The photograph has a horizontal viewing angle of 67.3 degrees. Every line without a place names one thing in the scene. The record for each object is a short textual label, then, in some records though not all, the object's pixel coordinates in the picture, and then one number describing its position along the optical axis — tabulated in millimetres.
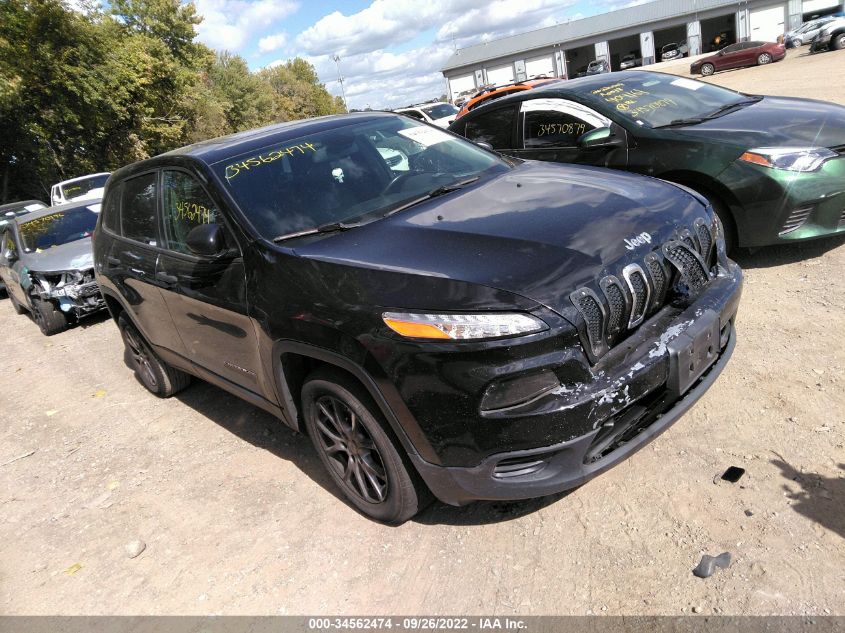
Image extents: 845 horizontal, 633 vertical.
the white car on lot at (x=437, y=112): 19403
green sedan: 4430
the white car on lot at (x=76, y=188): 15141
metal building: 56125
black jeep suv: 2348
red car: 32812
